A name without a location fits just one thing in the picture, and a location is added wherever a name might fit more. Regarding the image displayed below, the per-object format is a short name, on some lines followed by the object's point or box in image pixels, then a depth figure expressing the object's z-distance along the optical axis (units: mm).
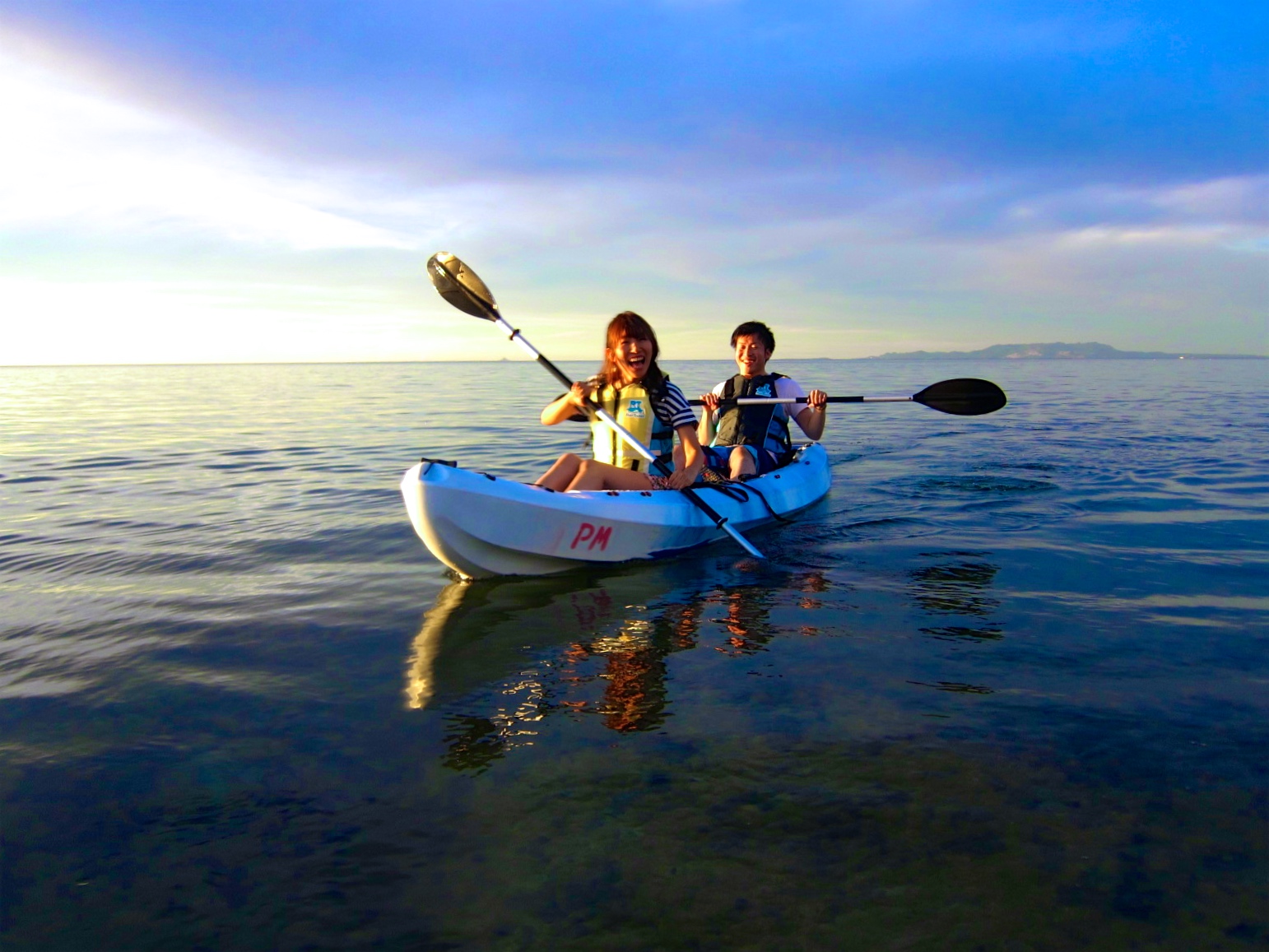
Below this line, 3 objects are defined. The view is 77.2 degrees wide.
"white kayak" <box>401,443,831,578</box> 4902
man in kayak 7910
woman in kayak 5754
